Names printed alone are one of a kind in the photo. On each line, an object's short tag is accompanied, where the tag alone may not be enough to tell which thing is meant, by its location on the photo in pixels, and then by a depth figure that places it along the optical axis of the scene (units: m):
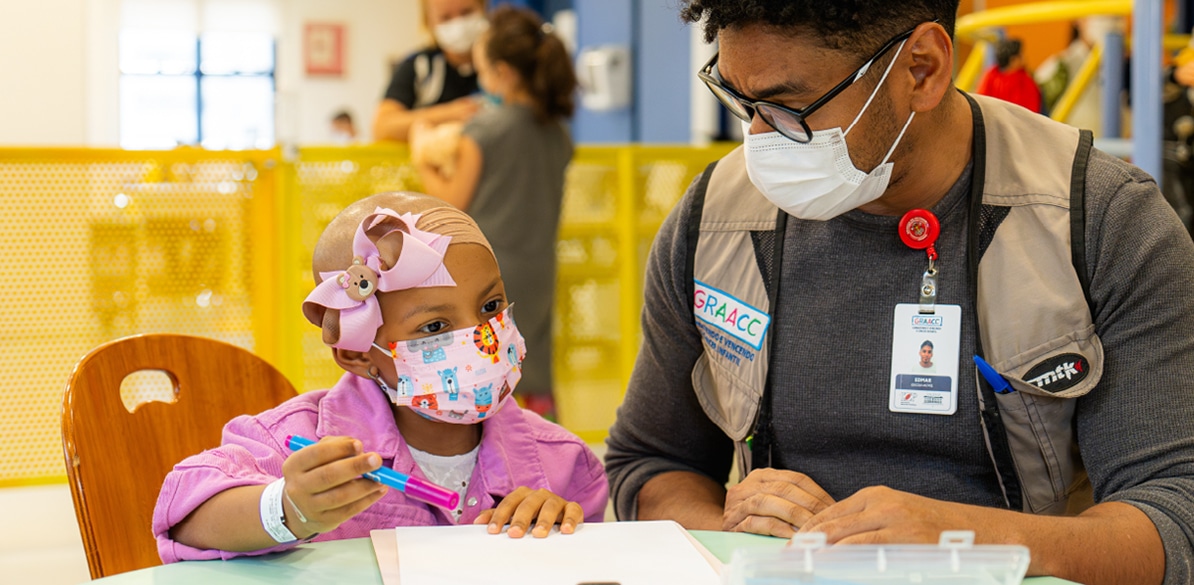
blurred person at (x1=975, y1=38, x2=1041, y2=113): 3.46
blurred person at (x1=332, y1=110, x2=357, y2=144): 13.33
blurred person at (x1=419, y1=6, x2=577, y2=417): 3.86
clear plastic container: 0.88
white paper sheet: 1.09
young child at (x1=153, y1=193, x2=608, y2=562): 1.32
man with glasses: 1.38
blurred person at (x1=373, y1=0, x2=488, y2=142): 4.40
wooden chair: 1.38
